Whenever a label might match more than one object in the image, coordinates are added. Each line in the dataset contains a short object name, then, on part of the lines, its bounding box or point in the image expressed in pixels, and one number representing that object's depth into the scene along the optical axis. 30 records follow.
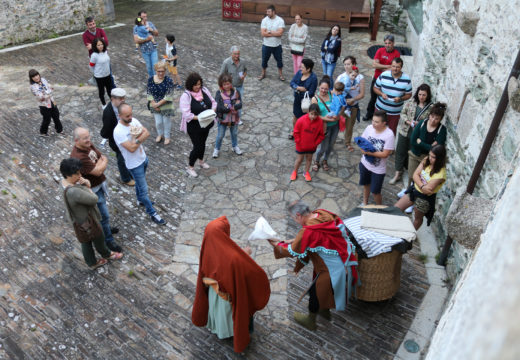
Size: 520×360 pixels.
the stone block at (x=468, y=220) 2.70
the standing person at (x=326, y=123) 7.25
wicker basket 4.97
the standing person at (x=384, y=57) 8.64
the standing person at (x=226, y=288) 4.21
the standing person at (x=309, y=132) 6.92
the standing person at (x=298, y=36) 10.14
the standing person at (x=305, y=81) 7.88
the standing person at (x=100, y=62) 8.69
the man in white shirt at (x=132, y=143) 6.04
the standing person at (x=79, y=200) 4.97
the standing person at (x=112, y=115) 6.53
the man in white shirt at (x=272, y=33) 10.36
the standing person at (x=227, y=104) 7.37
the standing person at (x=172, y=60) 10.01
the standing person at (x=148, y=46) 10.02
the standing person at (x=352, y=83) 7.80
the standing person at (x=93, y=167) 5.46
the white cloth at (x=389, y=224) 4.96
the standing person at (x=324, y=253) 4.47
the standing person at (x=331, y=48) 9.69
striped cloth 4.88
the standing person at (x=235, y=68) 8.35
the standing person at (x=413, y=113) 6.63
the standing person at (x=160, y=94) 7.59
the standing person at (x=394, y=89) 7.35
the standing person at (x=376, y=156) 6.19
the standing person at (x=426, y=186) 5.60
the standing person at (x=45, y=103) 7.79
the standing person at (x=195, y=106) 6.94
